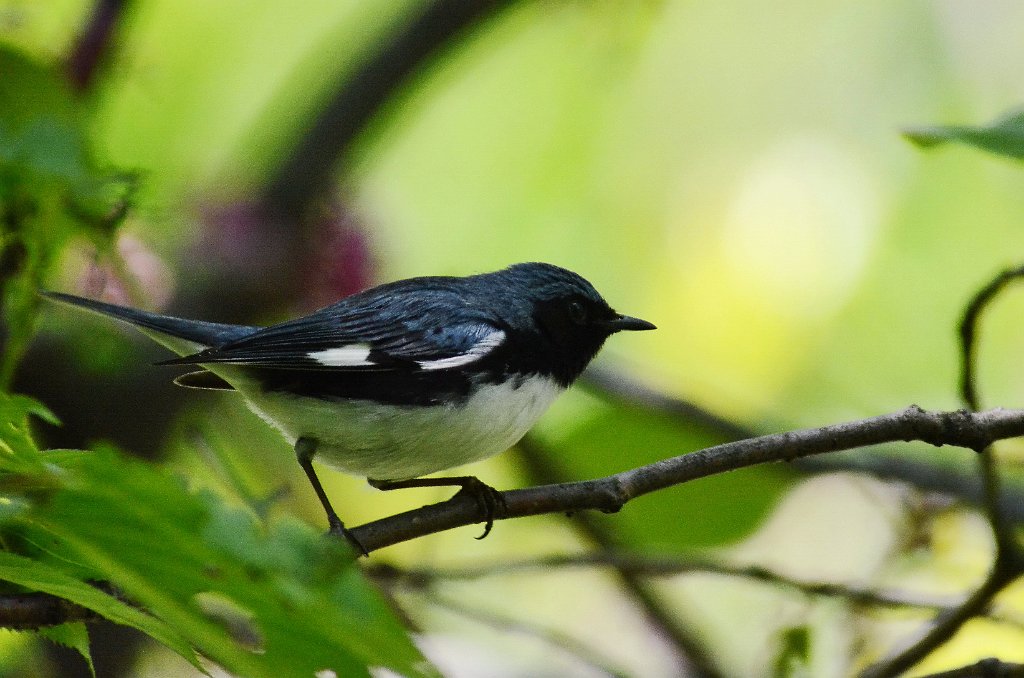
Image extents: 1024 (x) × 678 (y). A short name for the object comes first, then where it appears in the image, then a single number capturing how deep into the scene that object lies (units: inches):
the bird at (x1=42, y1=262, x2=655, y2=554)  211.2
